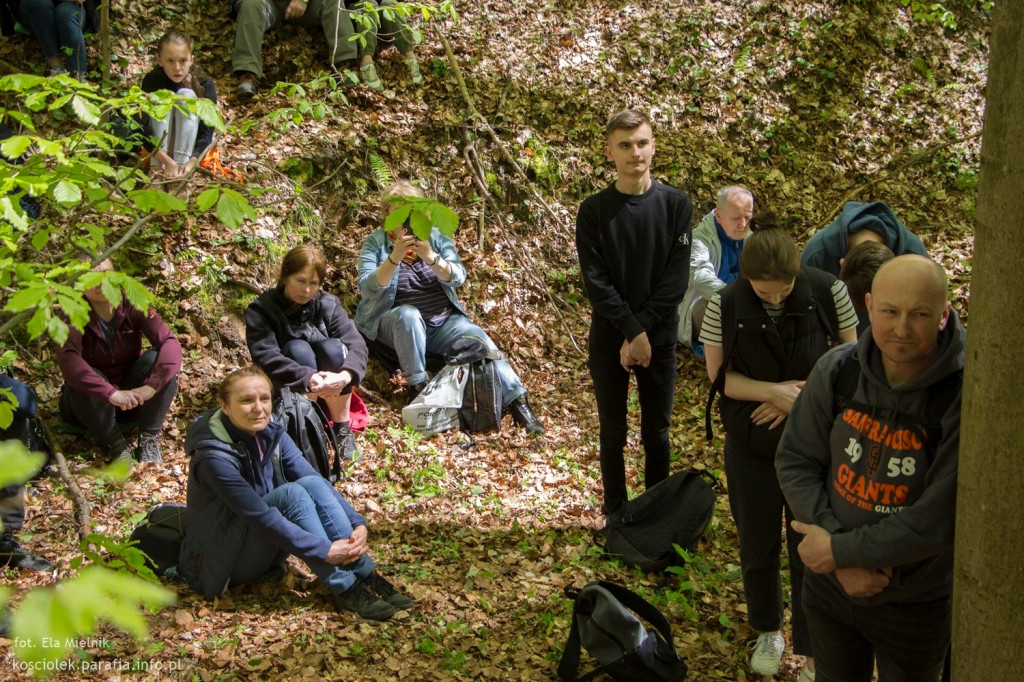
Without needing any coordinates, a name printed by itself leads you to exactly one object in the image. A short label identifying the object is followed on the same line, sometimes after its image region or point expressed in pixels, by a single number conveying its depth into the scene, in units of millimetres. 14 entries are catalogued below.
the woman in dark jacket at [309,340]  5188
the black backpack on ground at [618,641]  3314
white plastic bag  5695
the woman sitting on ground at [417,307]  5879
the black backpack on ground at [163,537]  4191
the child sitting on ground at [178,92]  6254
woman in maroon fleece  5008
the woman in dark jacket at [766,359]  3148
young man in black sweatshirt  4207
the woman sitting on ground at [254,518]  3904
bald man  2215
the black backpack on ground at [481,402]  5777
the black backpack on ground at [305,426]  4719
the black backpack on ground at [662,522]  4320
